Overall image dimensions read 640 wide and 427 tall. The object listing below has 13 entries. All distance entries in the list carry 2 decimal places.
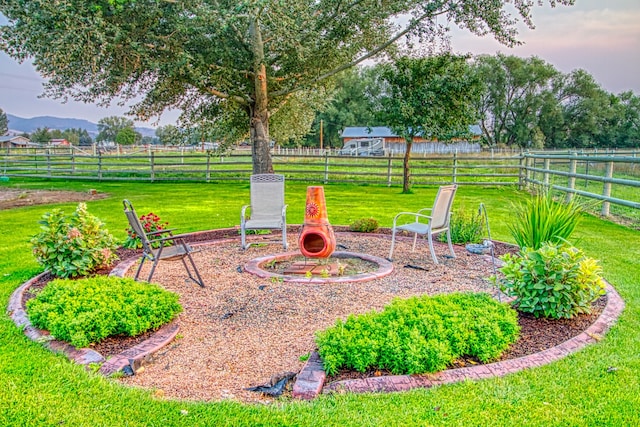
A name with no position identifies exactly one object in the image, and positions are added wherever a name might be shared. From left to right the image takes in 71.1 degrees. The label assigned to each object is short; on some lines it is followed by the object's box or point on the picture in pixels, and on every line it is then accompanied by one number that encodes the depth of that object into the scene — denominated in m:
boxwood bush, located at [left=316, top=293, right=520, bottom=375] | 2.58
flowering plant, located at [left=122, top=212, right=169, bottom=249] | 5.55
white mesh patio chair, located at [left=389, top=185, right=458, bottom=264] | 5.20
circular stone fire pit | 4.61
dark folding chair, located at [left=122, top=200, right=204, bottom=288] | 4.04
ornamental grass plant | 4.16
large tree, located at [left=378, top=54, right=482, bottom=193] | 11.81
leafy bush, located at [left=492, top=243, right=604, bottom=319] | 3.30
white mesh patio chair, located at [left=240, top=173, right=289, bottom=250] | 6.49
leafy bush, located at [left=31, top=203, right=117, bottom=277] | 4.50
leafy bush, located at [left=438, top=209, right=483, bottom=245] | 6.29
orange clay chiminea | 4.86
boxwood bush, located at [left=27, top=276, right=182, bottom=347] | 3.02
